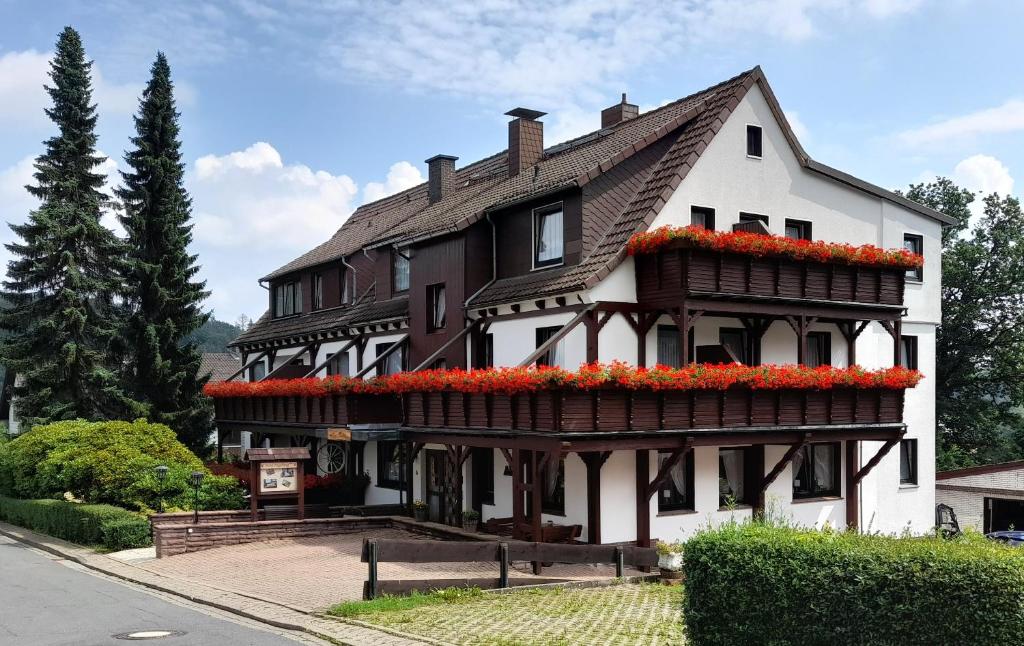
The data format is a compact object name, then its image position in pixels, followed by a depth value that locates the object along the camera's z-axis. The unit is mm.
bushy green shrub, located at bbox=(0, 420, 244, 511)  27641
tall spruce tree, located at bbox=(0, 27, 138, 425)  39594
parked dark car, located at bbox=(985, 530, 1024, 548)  27281
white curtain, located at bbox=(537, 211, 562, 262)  24672
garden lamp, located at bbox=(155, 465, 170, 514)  27078
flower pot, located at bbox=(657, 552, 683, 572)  20219
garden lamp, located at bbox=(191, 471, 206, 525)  25097
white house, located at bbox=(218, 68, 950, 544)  22297
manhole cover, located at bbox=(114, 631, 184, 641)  14288
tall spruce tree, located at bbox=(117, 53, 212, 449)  40844
